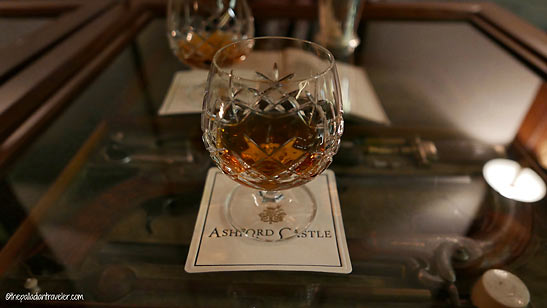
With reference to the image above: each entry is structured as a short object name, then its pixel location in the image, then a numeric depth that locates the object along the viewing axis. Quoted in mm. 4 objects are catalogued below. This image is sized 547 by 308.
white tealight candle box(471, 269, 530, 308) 314
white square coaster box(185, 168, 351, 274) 342
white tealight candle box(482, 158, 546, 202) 429
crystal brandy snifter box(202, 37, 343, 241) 357
